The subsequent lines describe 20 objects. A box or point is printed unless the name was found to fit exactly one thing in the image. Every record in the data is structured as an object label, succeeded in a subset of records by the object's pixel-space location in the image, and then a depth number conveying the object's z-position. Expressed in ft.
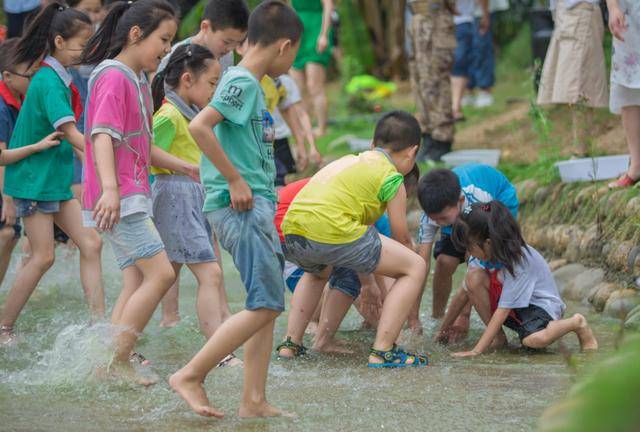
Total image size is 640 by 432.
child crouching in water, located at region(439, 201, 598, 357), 32.27
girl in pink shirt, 28.68
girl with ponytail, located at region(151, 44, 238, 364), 32.48
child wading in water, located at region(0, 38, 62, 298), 36.19
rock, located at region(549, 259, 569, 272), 43.68
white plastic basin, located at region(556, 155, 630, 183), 45.37
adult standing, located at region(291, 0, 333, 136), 68.23
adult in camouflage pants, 59.62
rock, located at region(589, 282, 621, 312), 38.27
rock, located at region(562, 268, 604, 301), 40.37
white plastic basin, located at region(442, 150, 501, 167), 56.80
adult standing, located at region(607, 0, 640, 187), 41.47
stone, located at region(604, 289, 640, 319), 35.63
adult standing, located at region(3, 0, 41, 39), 56.34
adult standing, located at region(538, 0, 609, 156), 49.14
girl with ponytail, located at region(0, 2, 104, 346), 34.47
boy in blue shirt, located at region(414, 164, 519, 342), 33.94
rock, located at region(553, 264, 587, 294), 42.16
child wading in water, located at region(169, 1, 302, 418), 25.00
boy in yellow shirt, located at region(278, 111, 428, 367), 30.27
